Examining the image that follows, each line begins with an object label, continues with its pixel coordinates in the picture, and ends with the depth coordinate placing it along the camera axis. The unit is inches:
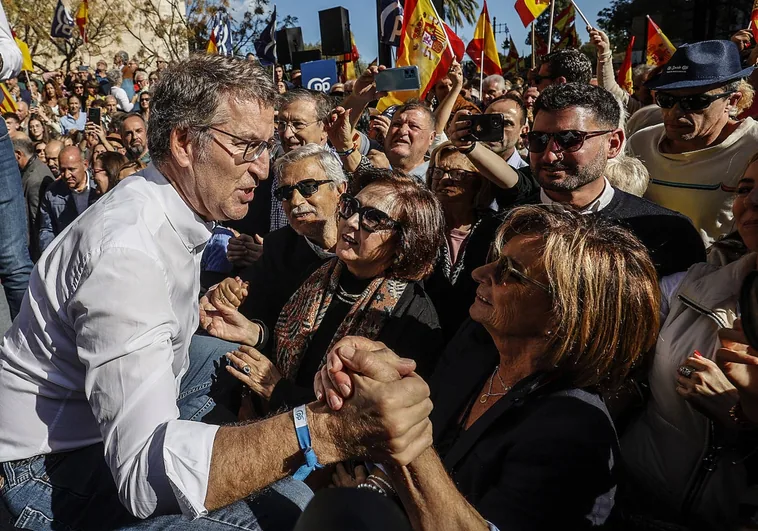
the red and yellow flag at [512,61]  537.5
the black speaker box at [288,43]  460.8
